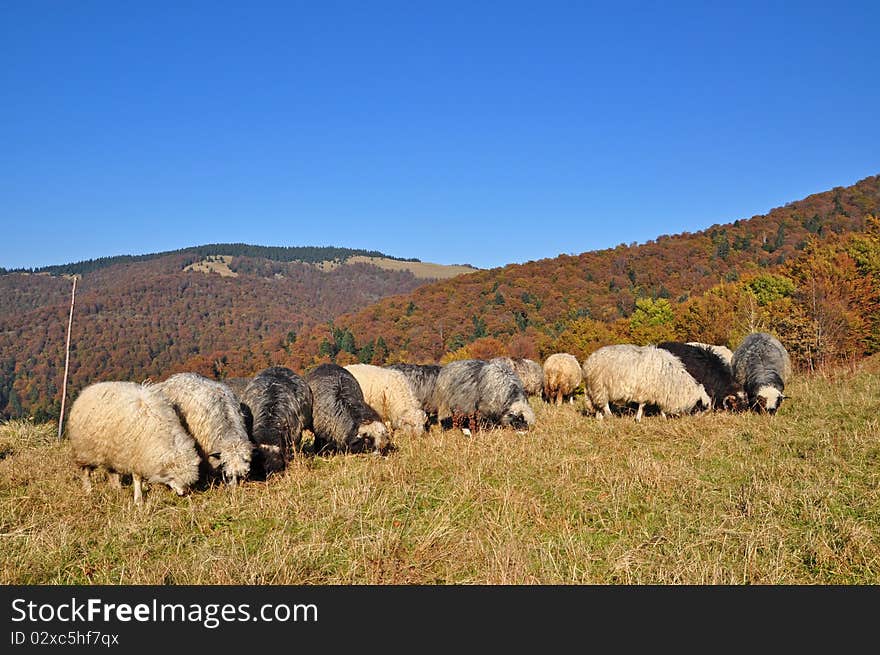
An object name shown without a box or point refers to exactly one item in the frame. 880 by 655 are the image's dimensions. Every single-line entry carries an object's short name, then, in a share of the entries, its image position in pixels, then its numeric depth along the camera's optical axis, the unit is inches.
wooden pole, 552.9
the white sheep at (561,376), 746.2
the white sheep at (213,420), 334.0
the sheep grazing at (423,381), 610.2
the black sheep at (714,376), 535.2
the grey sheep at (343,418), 409.4
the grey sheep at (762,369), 520.4
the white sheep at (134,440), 306.3
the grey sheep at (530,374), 796.0
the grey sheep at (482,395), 504.7
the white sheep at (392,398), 494.3
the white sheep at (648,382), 520.4
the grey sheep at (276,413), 360.2
